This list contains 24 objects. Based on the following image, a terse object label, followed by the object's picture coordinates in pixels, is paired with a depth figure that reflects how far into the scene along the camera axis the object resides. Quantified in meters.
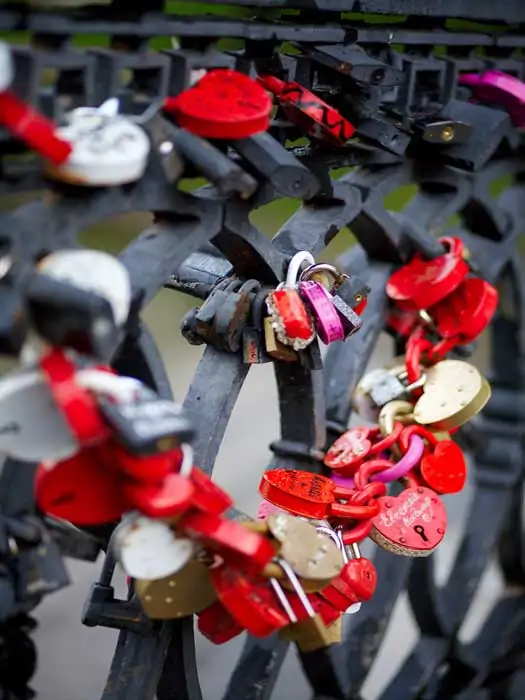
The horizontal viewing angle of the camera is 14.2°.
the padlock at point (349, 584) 1.60
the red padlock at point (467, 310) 1.84
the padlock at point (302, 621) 1.54
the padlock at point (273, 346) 1.63
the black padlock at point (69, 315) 1.41
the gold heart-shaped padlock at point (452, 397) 1.75
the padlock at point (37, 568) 1.51
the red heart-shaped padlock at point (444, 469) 1.73
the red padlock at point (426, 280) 1.82
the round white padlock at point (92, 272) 1.44
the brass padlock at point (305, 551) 1.54
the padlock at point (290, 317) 1.61
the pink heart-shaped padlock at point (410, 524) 1.67
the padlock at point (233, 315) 1.62
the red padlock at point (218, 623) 1.60
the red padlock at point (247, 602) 1.53
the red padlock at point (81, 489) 1.47
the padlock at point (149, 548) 1.48
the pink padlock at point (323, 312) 1.62
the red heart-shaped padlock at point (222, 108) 1.53
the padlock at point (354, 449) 1.73
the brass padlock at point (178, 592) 1.56
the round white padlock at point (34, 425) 1.43
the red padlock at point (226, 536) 1.49
